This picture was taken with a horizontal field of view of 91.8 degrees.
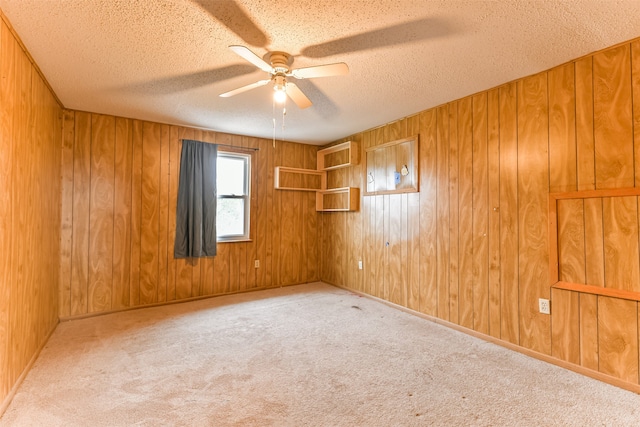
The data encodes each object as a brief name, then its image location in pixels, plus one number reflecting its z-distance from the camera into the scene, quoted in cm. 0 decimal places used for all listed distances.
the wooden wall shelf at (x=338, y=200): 458
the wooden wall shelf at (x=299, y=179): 488
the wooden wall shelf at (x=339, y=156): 453
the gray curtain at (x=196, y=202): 415
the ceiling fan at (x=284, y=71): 198
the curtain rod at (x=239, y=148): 450
